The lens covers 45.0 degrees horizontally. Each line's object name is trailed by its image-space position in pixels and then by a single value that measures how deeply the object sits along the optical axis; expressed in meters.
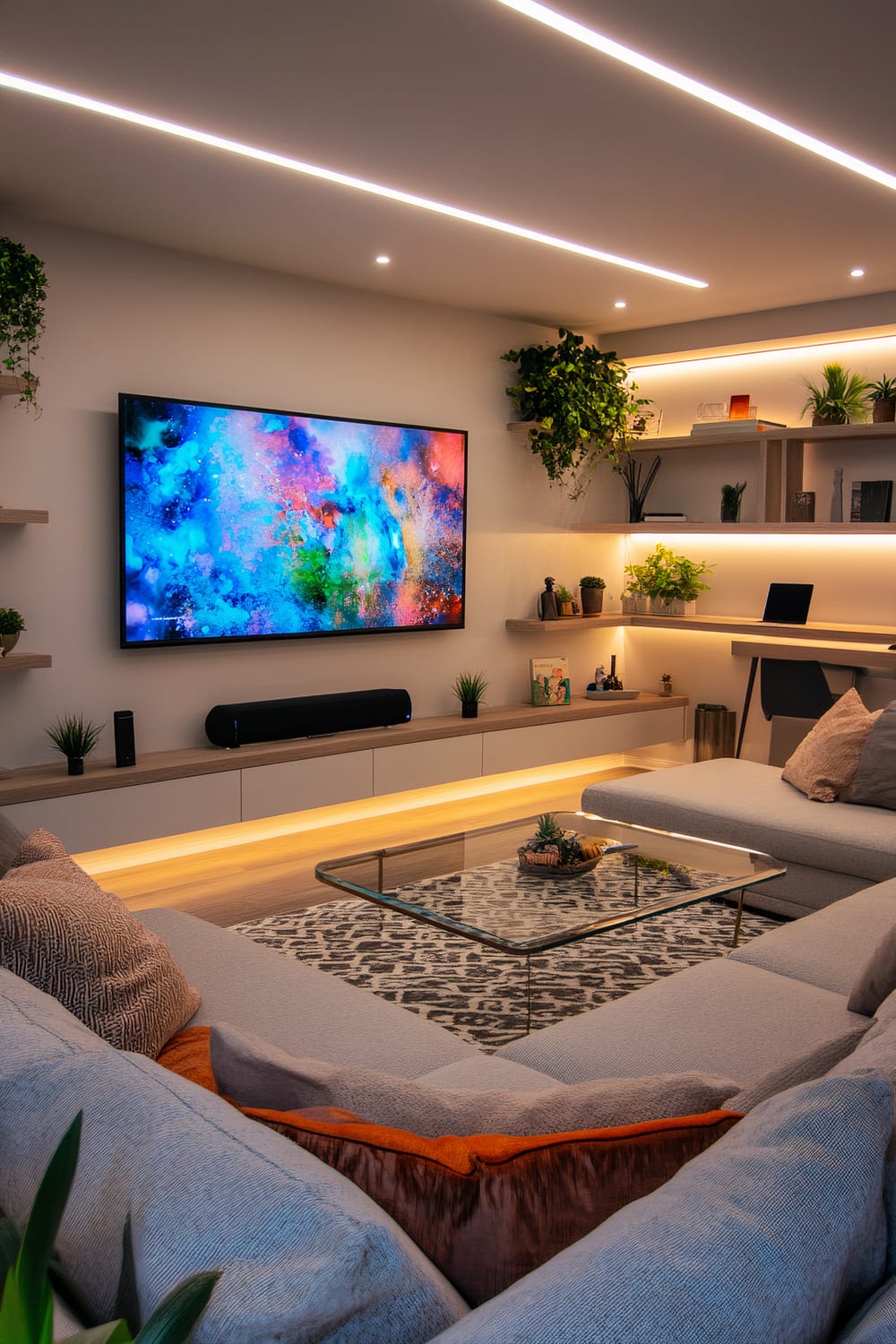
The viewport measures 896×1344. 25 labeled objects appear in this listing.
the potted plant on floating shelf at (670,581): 6.35
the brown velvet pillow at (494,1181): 1.02
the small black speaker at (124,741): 4.26
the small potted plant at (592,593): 6.42
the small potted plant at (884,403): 5.30
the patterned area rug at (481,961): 3.14
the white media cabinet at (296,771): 4.04
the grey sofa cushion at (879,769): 3.84
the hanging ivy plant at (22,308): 3.76
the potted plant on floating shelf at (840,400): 5.55
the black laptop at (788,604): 5.82
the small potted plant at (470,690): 5.67
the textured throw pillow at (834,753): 3.99
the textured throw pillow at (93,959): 1.66
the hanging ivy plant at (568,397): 5.86
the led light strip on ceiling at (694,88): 2.51
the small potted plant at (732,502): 6.09
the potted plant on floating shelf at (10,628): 3.93
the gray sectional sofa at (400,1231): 0.79
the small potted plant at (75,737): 4.14
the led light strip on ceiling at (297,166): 2.95
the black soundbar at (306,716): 4.64
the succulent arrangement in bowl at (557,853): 3.19
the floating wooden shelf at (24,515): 3.89
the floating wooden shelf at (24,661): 3.90
